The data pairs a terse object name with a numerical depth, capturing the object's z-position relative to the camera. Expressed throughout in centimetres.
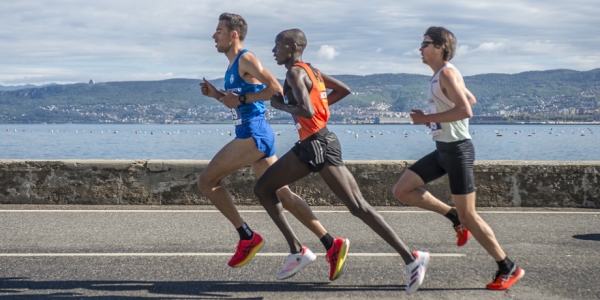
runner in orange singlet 495
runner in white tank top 502
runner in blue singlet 560
